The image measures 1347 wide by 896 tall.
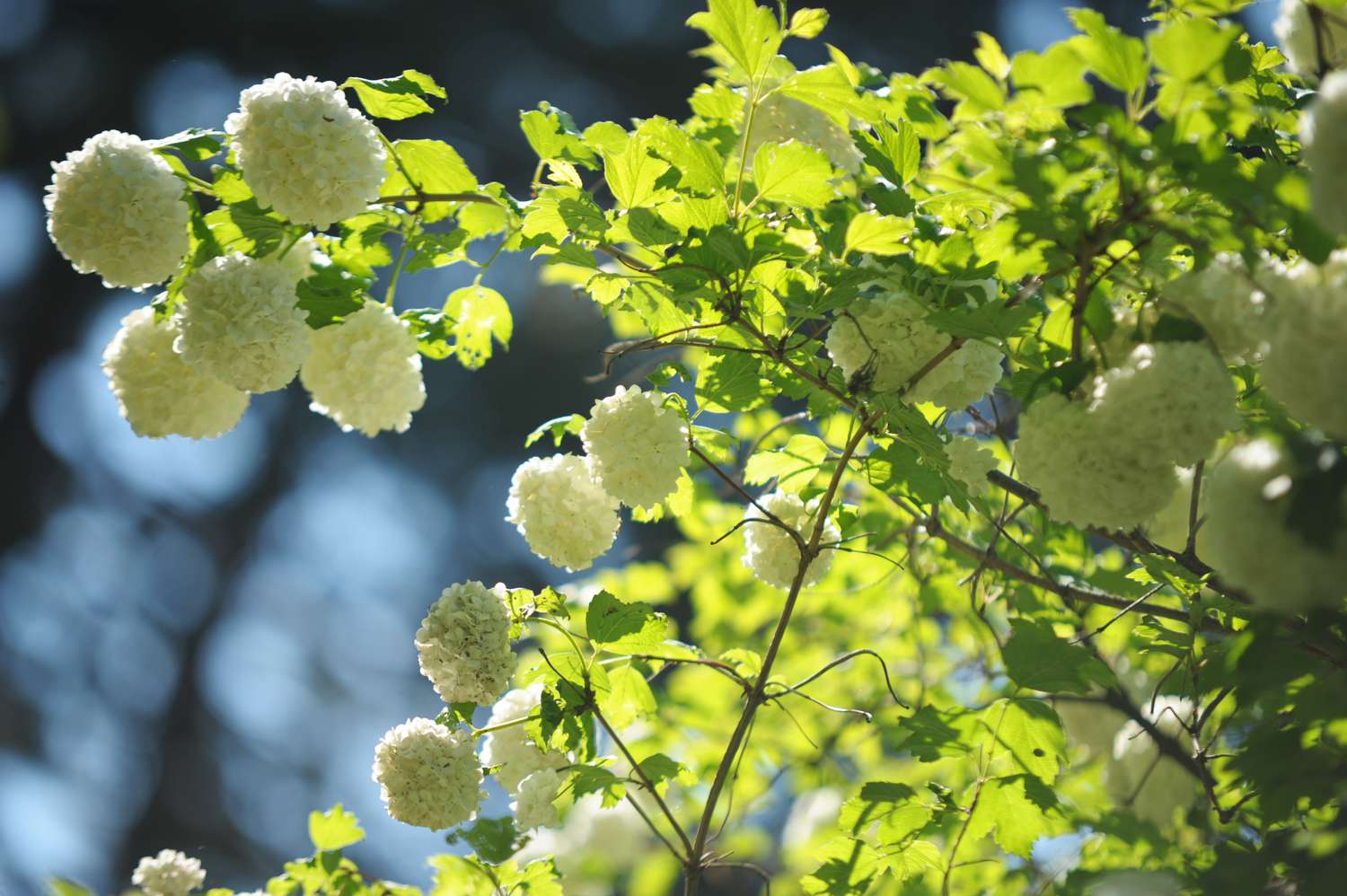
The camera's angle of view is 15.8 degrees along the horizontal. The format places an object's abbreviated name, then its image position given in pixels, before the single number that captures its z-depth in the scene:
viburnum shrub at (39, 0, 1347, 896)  2.12
